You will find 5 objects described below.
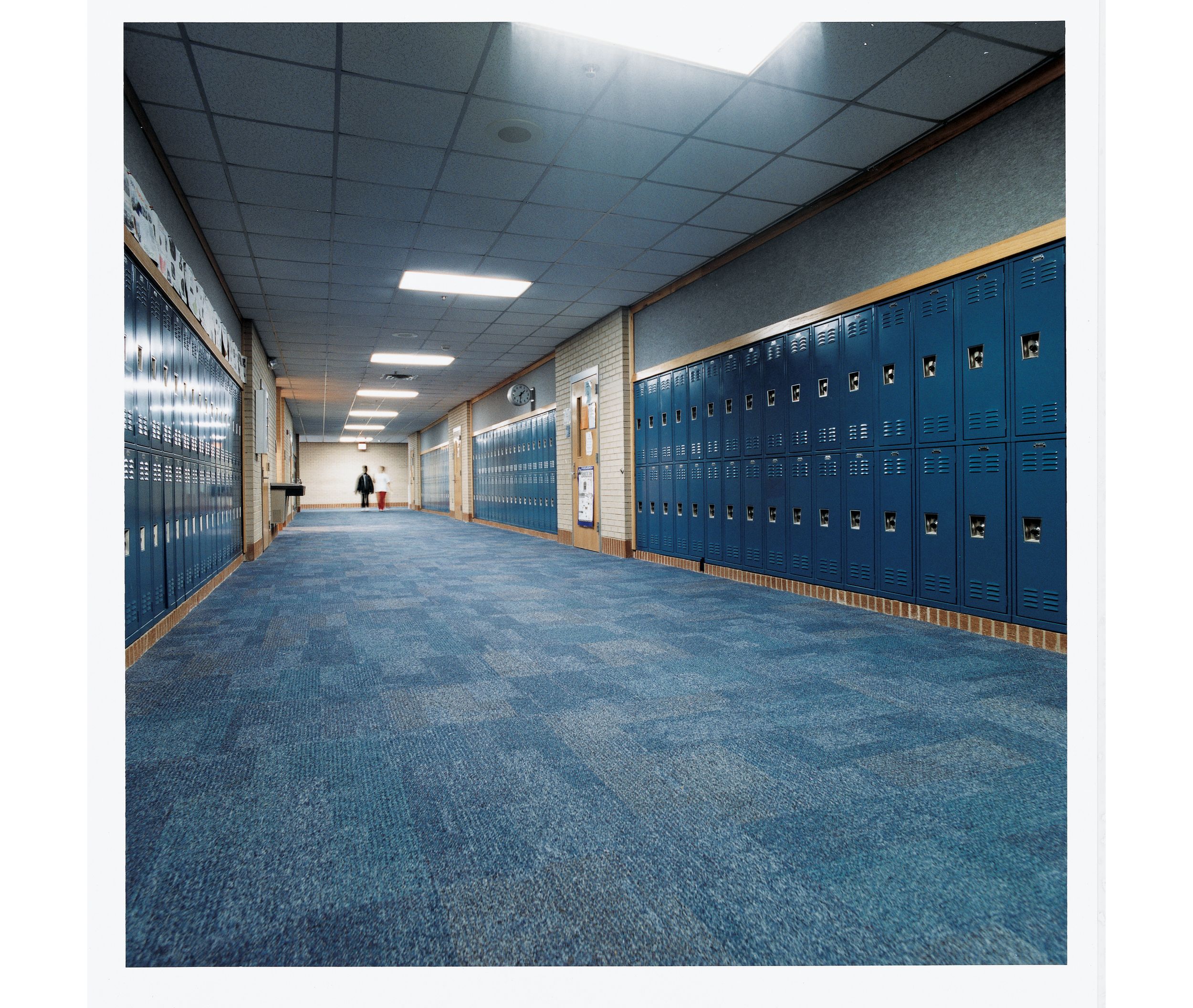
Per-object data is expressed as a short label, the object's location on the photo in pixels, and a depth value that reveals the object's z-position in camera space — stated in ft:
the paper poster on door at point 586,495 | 30.09
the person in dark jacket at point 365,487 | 86.89
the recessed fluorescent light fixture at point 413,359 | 34.99
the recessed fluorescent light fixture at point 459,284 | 22.15
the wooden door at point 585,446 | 29.76
